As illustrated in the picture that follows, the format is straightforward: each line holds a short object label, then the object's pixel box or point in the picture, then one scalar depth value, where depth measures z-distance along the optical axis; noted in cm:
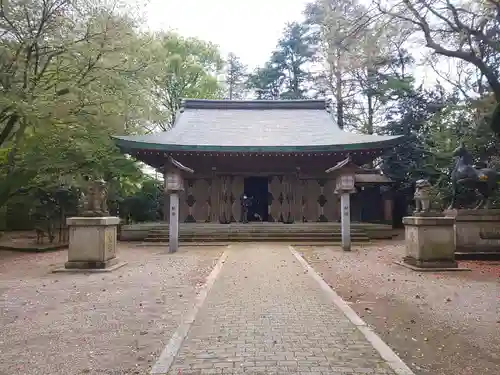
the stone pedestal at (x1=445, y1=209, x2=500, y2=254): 1132
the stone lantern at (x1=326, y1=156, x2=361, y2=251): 1310
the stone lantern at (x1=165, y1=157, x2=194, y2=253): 1320
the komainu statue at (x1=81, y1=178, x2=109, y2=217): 993
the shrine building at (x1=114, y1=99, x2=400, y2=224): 1701
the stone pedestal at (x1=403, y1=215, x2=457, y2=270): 944
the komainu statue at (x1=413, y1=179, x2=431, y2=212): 972
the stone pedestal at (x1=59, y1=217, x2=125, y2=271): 951
